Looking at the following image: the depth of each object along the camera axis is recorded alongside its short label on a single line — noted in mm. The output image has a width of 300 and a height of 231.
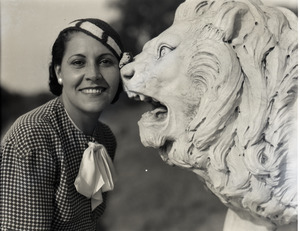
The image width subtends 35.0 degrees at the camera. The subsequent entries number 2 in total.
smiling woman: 1096
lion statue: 921
